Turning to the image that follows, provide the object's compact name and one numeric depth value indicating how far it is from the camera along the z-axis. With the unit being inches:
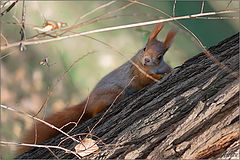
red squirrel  247.2
